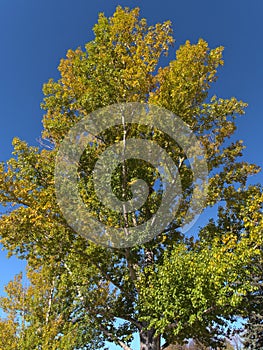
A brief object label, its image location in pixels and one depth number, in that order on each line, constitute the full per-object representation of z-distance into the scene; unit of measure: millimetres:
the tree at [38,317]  10510
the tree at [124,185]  9914
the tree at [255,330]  15156
